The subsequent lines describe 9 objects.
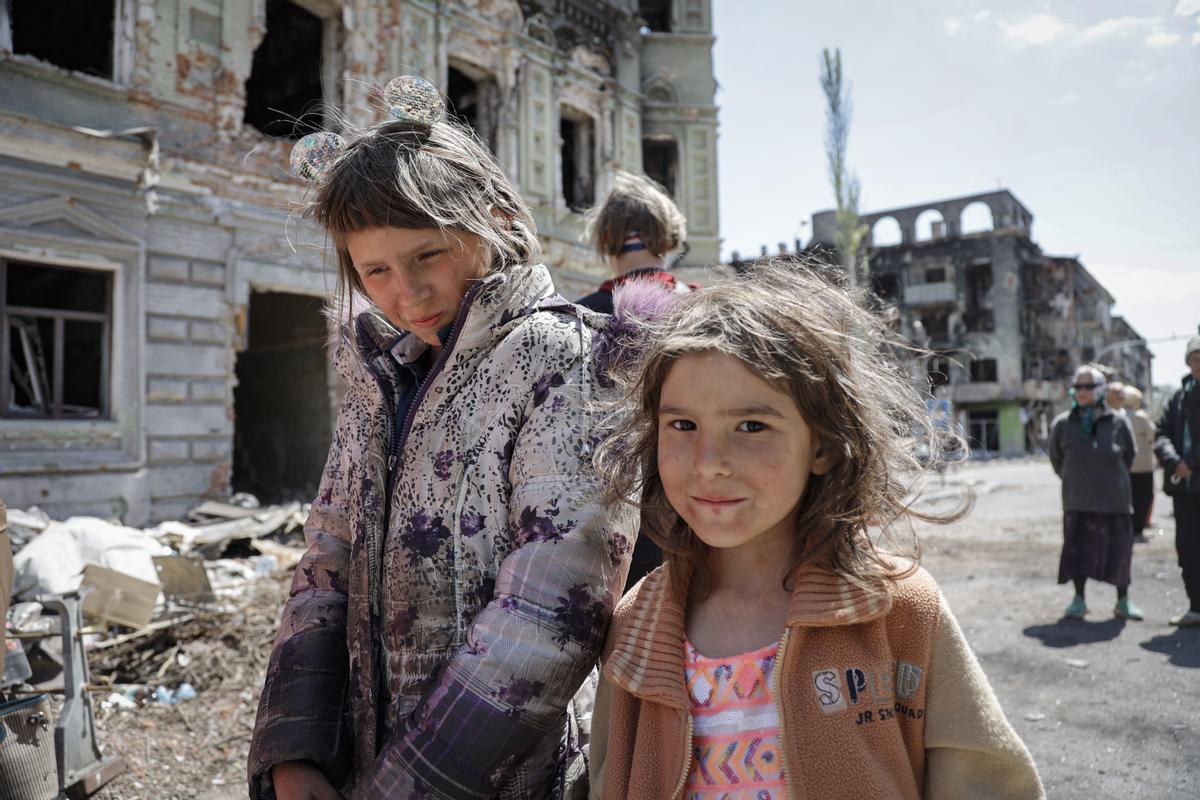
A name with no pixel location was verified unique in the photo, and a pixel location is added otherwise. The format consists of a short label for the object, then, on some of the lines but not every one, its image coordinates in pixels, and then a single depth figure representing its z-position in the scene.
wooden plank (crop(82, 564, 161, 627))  4.81
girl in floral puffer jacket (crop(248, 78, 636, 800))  1.09
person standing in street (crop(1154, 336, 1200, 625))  5.35
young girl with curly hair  1.12
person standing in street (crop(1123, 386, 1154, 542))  8.68
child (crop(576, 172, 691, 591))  2.78
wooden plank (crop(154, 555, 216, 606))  5.39
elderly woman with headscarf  5.77
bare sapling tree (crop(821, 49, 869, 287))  14.64
